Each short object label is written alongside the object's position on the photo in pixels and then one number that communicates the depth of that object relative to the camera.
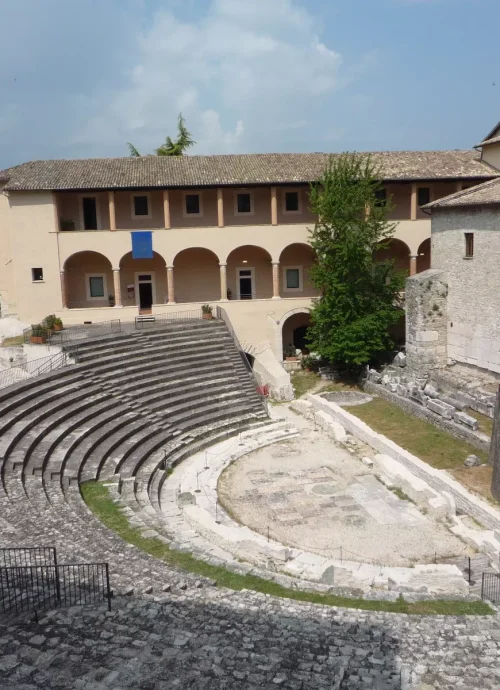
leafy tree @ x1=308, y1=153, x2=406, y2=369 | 29.48
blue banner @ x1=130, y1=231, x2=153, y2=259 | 31.70
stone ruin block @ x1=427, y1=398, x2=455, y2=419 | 22.78
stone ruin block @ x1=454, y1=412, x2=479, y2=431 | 21.44
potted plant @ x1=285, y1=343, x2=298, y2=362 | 33.69
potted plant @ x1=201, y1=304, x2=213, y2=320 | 31.16
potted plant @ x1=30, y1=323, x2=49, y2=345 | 25.08
